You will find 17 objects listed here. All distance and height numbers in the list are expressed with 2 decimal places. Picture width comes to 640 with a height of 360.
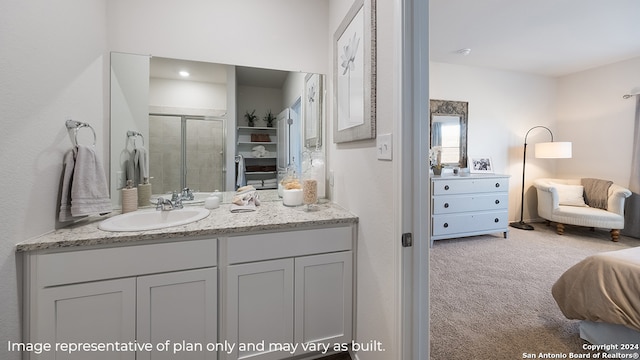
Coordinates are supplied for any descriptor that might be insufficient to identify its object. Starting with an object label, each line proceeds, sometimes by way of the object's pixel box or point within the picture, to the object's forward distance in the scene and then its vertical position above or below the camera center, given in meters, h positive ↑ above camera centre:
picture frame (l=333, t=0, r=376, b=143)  1.20 +0.58
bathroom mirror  1.61 +0.46
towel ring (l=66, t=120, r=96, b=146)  1.23 +0.26
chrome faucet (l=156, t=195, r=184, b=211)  1.52 -0.18
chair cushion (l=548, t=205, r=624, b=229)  3.27 -0.56
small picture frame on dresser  3.87 +0.18
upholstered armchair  3.30 -0.39
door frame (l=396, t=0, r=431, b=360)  0.96 +0.00
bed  1.32 -0.71
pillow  3.71 -0.27
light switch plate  1.07 +0.14
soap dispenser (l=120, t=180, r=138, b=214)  1.53 -0.14
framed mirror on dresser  3.72 +0.72
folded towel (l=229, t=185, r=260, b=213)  1.60 -0.17
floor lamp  3.76 +0.38
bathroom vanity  1.05 -0.54
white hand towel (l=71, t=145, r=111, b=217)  1.20 -0.05
